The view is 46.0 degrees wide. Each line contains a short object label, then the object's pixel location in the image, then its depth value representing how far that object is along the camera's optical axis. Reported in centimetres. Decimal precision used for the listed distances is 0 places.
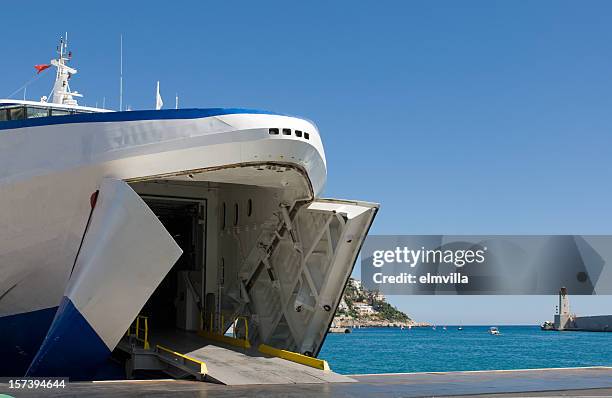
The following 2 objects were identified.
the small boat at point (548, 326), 15411
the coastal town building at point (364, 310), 18002
